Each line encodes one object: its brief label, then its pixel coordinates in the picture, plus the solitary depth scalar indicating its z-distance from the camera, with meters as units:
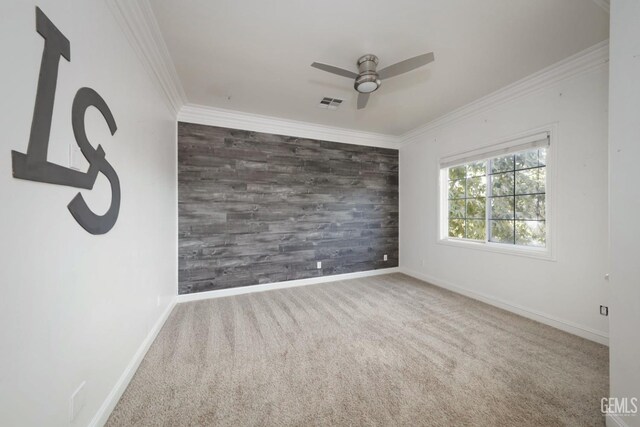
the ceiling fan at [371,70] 1.94
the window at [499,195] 2.72
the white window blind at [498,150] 2.60
